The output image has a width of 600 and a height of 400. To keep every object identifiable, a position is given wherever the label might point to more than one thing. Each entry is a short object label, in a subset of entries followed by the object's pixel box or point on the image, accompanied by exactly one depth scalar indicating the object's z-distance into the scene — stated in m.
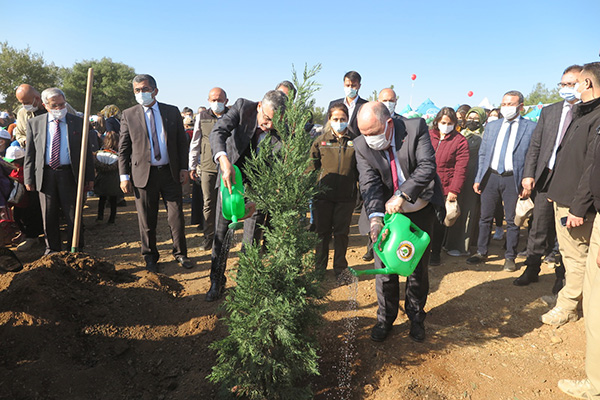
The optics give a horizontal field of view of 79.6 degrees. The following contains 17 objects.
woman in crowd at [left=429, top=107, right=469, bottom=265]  5.36
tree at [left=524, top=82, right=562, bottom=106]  50.08
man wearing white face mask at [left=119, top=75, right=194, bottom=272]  4.86
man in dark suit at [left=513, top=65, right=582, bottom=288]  4.34
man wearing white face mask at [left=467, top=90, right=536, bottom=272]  5.22
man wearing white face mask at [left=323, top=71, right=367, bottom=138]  5.98
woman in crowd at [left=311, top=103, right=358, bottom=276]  4.73
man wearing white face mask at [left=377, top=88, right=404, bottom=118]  6.14
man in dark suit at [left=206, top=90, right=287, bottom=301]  3.87
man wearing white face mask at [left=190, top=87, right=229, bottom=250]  6.04
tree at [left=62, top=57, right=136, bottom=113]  35.75
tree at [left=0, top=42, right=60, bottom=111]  29.20
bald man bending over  3.13
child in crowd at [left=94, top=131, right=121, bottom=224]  7.29
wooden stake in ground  4.76
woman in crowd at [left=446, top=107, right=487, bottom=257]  6.10
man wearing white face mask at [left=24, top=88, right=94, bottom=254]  5.09
